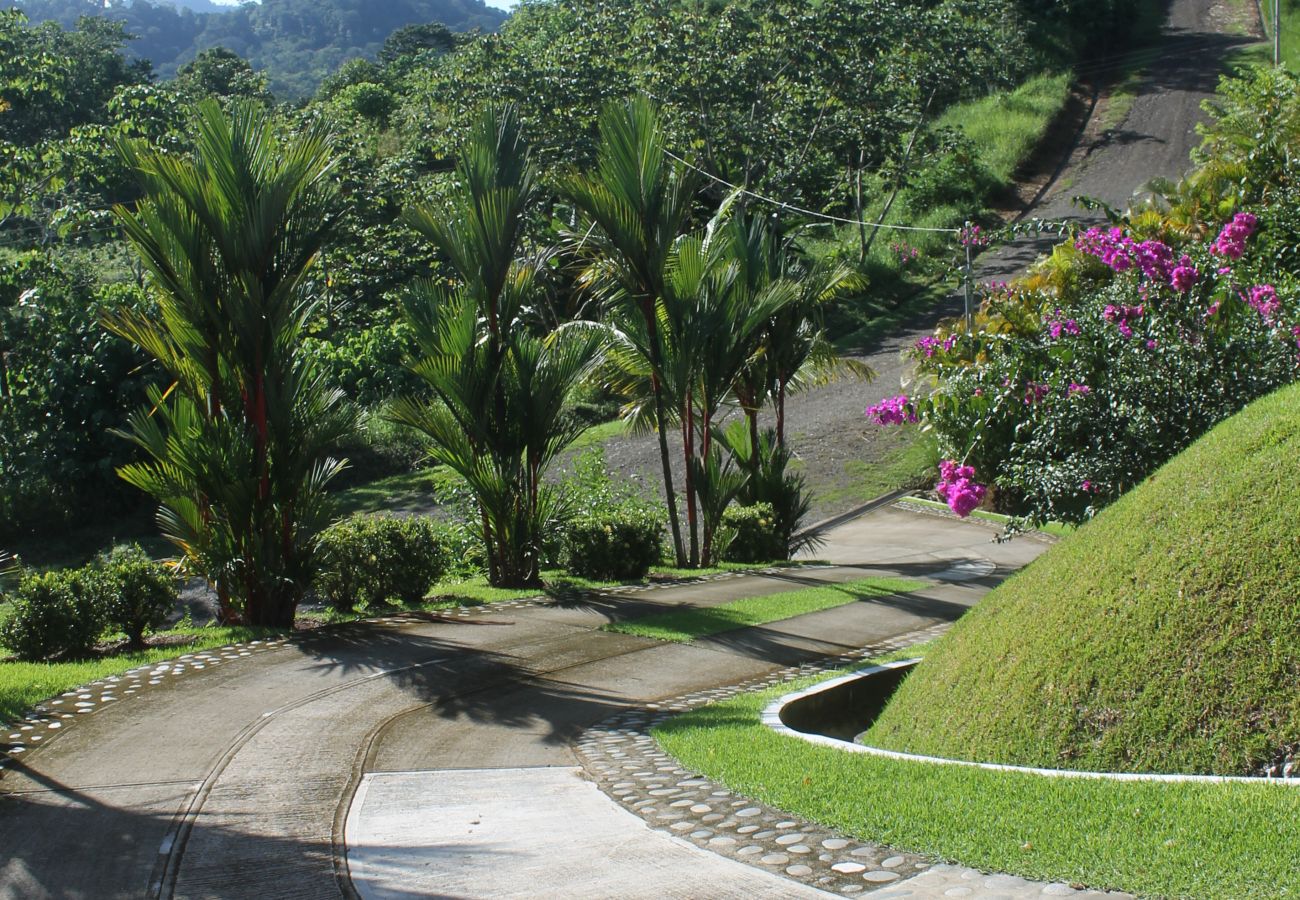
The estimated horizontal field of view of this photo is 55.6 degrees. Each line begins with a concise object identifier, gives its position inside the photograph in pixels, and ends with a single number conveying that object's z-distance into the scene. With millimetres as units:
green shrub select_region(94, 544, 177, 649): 9750
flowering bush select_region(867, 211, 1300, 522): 8359
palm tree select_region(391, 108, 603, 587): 11883
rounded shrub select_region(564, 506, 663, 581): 13594
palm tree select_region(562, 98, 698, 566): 12812
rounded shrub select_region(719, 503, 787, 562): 16219
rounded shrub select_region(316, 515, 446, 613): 11297
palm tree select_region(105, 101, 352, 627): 9922
